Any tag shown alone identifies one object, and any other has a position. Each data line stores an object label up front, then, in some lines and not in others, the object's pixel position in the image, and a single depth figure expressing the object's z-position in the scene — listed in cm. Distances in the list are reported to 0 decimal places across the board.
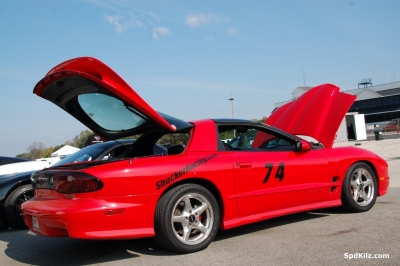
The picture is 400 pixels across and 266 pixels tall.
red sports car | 399
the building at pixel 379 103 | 5691
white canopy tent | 2224
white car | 851
